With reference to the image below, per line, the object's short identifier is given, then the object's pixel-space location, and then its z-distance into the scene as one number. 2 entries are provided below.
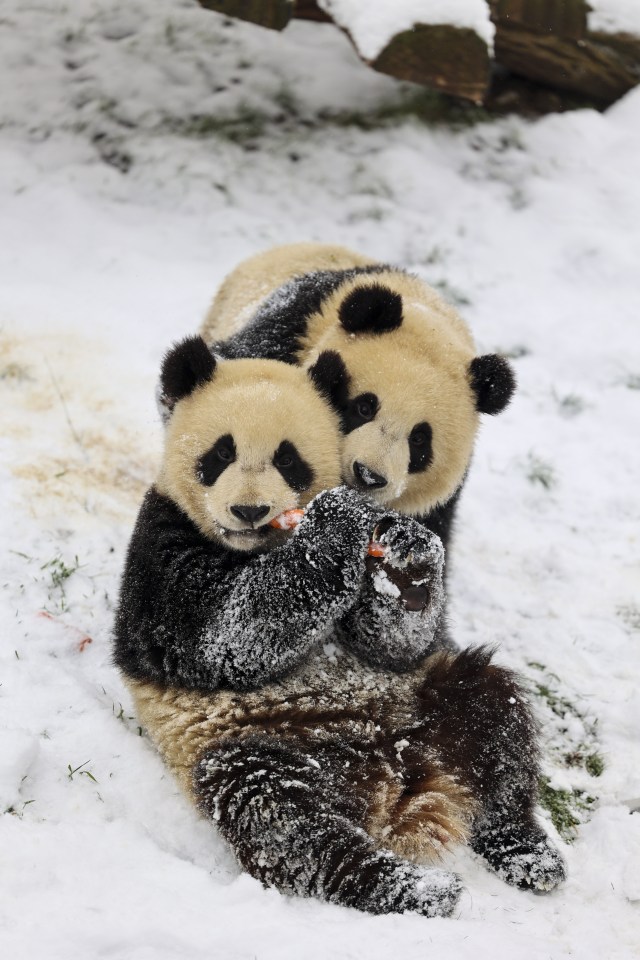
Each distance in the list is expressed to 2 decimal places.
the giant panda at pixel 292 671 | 6.84
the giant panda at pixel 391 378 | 7.87
